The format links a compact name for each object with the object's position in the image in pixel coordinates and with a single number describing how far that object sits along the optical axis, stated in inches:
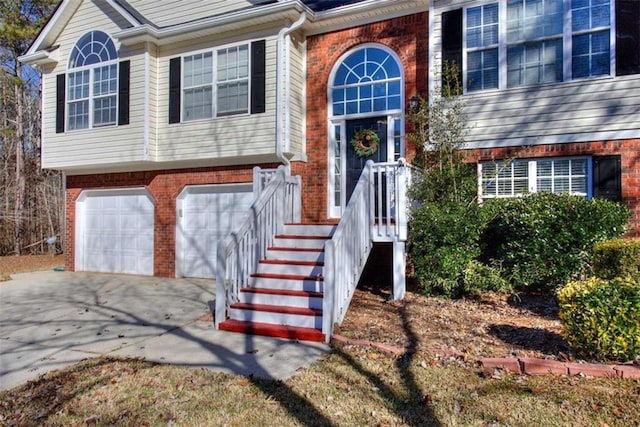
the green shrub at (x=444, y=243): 277.3
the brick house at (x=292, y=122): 279.9
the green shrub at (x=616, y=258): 232.1
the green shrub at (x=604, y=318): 156.3
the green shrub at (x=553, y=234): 267.9
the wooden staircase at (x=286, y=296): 221.9
